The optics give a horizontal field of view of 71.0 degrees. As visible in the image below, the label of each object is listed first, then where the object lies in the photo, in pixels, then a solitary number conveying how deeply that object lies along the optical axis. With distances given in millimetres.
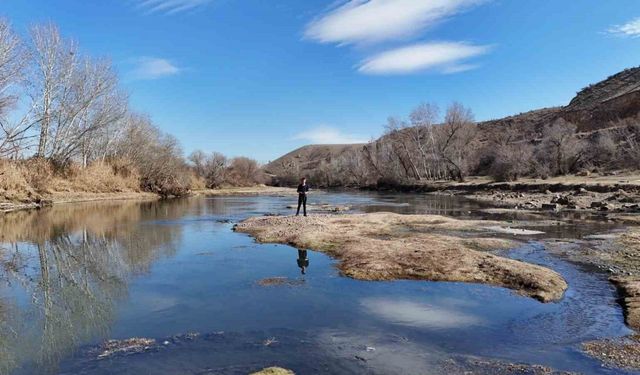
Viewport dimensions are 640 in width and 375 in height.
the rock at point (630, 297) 9495
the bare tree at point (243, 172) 103981
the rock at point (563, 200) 37997
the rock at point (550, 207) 36031
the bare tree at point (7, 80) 34803
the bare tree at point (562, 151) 64250
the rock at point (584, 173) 58094
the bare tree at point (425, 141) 84500
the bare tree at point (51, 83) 46188
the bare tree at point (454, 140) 79750
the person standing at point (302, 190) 28453
